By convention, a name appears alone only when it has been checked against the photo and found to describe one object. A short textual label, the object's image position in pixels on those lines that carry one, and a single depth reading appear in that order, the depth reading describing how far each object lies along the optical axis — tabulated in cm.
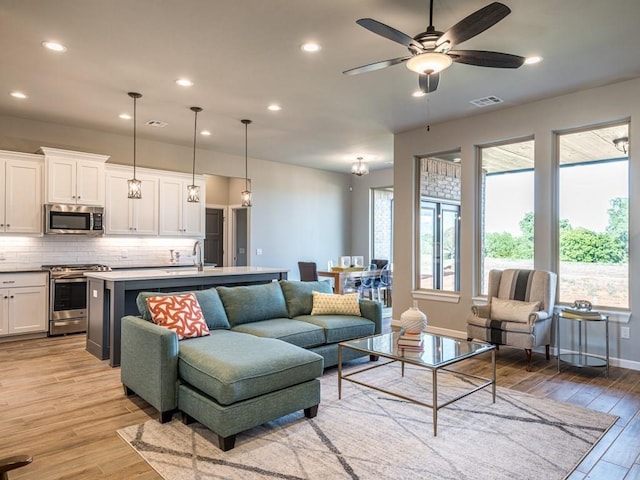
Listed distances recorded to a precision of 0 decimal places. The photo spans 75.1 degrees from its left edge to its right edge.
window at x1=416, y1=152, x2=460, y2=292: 606
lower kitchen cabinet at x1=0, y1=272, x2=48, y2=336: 516
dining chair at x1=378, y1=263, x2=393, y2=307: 809
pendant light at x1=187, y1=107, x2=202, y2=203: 521
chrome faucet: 543
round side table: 407
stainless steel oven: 545
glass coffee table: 284
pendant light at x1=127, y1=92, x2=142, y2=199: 491
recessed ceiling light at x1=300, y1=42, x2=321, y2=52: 353
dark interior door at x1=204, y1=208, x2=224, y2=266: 926
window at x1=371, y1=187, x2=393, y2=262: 980
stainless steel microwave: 557
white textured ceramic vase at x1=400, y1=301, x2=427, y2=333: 349
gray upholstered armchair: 425
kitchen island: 423
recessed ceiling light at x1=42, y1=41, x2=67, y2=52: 351
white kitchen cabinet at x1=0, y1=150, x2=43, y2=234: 527
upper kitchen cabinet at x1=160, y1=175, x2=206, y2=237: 675
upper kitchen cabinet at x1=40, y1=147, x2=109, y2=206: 551
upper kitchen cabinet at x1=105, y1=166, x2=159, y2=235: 617
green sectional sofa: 256
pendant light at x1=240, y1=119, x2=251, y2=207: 559
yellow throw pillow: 451
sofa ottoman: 253
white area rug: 232
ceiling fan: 236
